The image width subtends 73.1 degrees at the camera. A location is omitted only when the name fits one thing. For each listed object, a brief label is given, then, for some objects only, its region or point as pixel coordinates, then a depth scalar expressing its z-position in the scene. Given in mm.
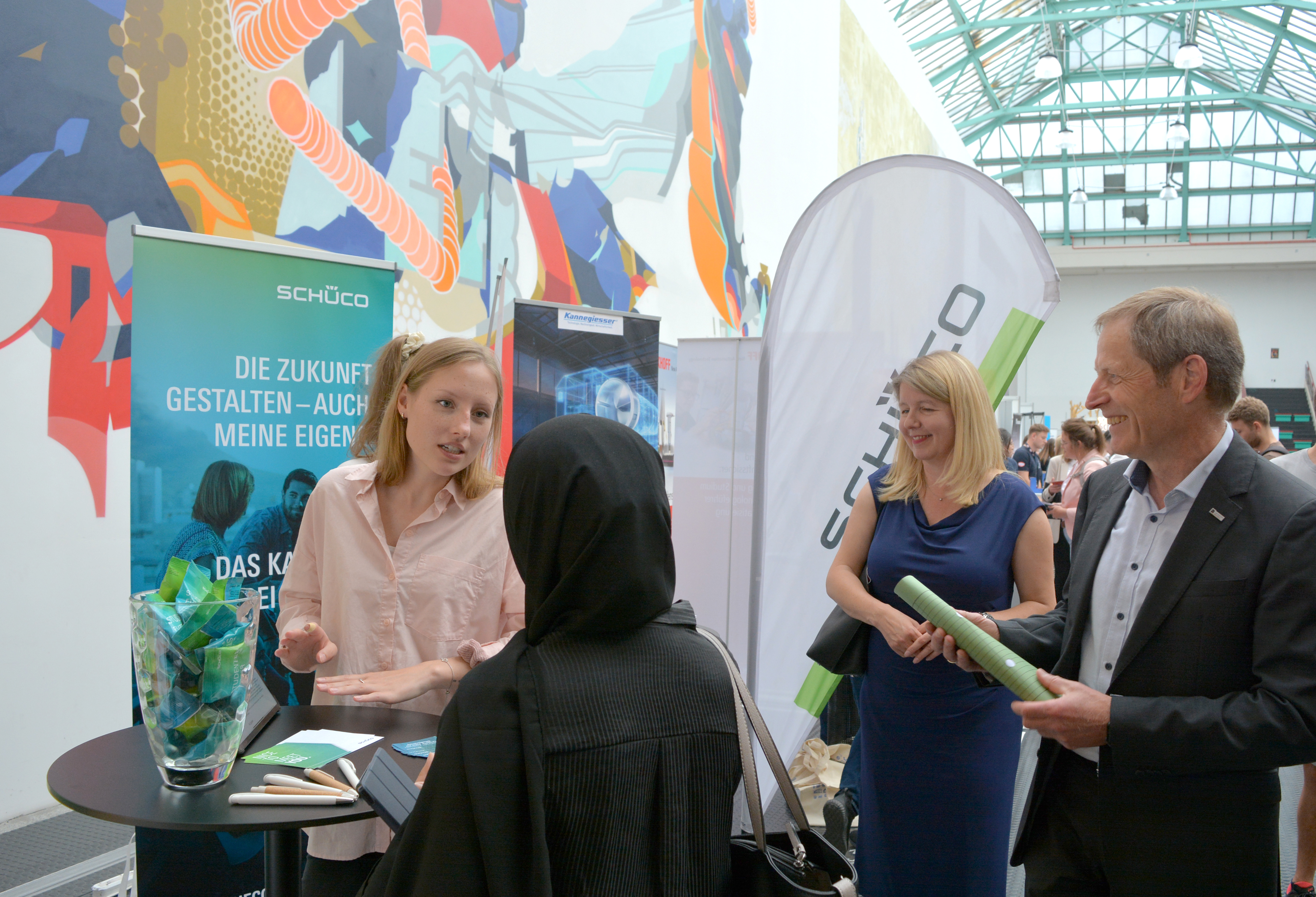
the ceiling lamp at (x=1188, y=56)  14336
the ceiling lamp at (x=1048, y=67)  15219
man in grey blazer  1236
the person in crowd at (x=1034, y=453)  11281
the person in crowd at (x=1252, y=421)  4125
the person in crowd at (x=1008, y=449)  7281
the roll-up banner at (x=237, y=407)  2232
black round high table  1250
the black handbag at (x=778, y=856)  1061
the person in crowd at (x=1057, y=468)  8641
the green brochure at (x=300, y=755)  1474
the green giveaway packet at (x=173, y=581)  1360
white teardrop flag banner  2725
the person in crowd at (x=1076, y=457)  5785
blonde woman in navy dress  2018
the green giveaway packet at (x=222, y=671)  1308
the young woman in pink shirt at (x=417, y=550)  1743
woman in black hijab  940
